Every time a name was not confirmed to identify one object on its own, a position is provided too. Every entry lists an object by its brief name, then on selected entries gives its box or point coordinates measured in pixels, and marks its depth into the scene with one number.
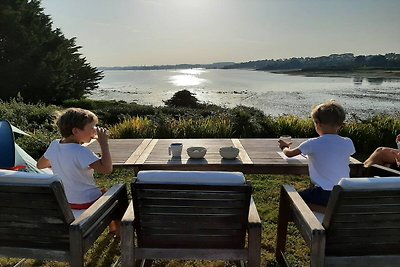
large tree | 26.69
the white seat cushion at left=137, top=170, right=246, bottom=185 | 2.18
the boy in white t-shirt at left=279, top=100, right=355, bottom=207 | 2.91
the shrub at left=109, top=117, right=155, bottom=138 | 8.64
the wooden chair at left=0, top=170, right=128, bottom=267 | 2.18
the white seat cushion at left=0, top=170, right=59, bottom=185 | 2.15
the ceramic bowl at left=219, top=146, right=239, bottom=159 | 3.48
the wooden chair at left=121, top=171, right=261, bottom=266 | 2.20
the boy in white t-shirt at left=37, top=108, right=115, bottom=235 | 2.86
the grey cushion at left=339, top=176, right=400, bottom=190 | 2.13
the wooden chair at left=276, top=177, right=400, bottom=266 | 2.15
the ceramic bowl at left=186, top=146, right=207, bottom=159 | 3.51
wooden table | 3.35
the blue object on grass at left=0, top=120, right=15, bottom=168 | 4.39
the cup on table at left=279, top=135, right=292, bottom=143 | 3.75
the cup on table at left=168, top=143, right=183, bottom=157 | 3.60
